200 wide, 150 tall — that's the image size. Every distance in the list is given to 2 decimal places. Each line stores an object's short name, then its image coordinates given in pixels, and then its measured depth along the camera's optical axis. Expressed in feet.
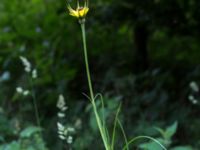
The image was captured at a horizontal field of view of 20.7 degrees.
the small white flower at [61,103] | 7.99
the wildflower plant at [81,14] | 5.74
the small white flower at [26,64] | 8.68
